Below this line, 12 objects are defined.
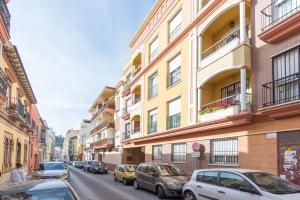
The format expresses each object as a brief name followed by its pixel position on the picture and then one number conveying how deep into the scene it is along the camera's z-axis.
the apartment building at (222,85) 8.29
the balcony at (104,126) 29.77
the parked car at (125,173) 14.60
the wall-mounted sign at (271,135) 8.44
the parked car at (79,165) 35.33
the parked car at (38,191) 3.54
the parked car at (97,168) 23.58
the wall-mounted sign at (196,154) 11.57
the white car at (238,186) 5.43
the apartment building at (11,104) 10.12
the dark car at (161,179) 9.35
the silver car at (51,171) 10.42
